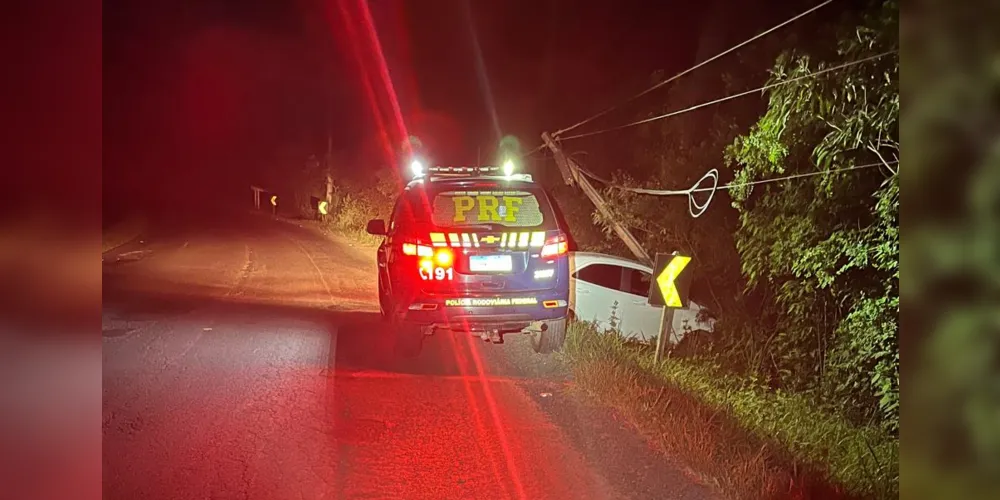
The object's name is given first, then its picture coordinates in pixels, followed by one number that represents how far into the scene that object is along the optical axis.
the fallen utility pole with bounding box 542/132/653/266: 11.26
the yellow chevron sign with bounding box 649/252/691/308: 8.02
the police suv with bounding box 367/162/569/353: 7.73
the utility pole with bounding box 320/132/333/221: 36.46
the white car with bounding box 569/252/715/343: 10.41
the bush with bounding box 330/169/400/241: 30.33
